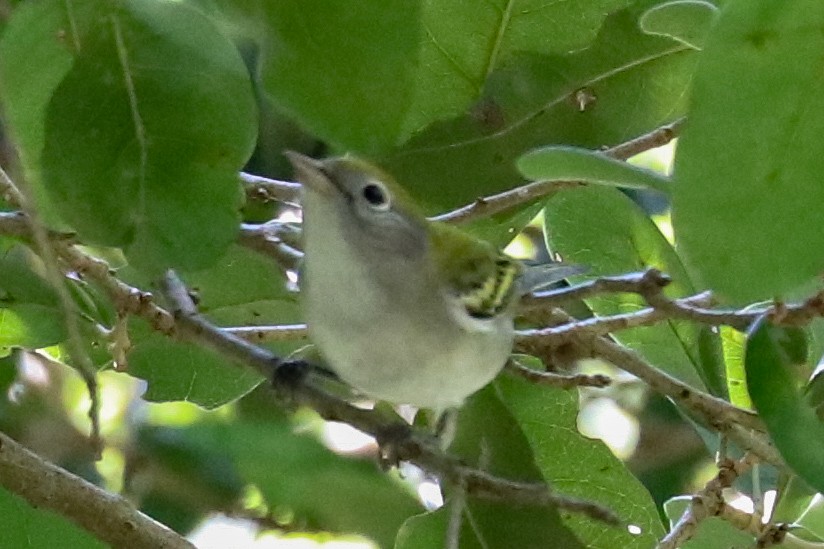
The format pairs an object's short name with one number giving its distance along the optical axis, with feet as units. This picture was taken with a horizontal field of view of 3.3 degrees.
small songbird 9.37
